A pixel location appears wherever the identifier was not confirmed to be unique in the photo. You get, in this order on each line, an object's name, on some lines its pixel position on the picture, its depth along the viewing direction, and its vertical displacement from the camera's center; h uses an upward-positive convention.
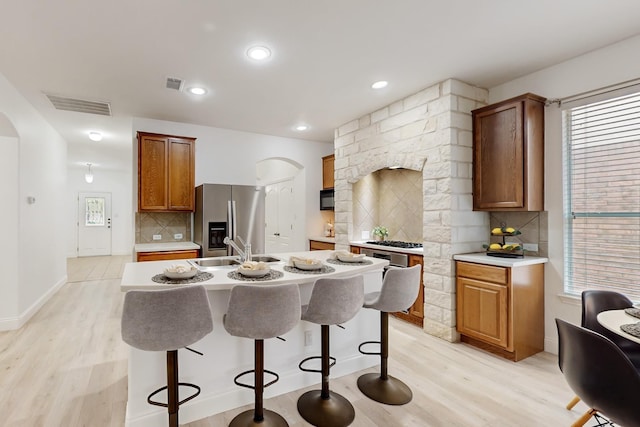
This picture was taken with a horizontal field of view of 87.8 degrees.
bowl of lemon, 3.20 -0.33
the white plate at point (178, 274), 2.02 -0.35
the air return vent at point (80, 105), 3.95 +1.39
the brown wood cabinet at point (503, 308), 2.98 -0.87
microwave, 5.86 +0.28
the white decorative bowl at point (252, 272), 2.12 -0.36
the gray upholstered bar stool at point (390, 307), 2.36 -0.67
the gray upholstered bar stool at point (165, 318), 1.64 -0.51
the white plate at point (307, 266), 2.38 -0.36
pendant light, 8.95 +1.07
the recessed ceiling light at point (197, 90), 3.65 +1.41
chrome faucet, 2.73 -0.32
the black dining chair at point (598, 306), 2.20 -0.61
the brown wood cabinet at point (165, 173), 4.43 +0.60
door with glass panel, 10.07 -0.22
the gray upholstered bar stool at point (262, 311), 1.81 -0.53
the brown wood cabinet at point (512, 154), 3.11 +0.59
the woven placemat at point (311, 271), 2.32 -0.39
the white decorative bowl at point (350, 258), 2.73 -0.35
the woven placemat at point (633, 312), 1.86 -0.56
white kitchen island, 2.02 -1.00
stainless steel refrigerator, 4.44 -0.01
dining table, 1.63 -0.57
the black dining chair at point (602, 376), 1.35 -0.69
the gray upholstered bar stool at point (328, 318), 2.05 -0.65
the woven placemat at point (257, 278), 2.09 -0.39
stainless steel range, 3.95 -0.47
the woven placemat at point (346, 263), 2.71 -0.38
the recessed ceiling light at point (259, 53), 2.79 +1.41
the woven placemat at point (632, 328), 1.56 -0.56
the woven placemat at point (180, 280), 1.97 -0.39
